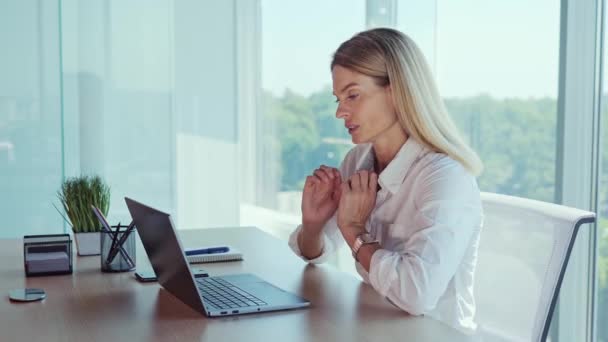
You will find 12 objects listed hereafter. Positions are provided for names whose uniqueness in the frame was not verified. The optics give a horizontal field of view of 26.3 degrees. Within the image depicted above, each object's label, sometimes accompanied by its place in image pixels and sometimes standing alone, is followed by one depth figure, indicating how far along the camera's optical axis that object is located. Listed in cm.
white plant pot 357
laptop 289
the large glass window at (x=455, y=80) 434
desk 277
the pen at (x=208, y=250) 351
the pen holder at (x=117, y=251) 334
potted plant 354
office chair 303
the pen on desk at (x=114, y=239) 334
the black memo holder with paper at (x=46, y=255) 331
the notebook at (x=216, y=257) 346
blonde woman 311
